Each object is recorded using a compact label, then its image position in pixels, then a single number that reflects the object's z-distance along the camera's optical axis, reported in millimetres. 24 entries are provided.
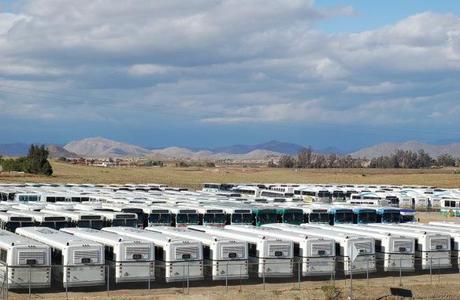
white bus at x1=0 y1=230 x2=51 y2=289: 29609
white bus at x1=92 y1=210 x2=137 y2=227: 42531
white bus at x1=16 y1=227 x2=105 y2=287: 30078
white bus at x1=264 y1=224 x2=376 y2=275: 35312
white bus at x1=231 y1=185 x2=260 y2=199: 84625
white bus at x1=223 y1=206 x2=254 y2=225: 47219
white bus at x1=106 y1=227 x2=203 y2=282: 32094
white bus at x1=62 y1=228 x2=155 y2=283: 31250
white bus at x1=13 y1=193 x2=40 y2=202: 59438
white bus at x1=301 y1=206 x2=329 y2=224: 50219
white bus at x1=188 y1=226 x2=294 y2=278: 33875
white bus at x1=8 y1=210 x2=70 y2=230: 40031
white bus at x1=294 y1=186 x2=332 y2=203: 78562
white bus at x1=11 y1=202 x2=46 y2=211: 46531
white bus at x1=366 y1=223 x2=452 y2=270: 37500
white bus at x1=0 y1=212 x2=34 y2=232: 38875
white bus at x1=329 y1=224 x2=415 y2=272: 36594
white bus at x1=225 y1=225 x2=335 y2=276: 34562
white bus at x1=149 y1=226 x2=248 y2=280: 32938
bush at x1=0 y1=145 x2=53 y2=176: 128125
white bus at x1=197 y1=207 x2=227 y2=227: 46406
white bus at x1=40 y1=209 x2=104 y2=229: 41062
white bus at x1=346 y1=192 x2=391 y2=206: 70462
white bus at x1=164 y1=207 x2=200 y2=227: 45812
